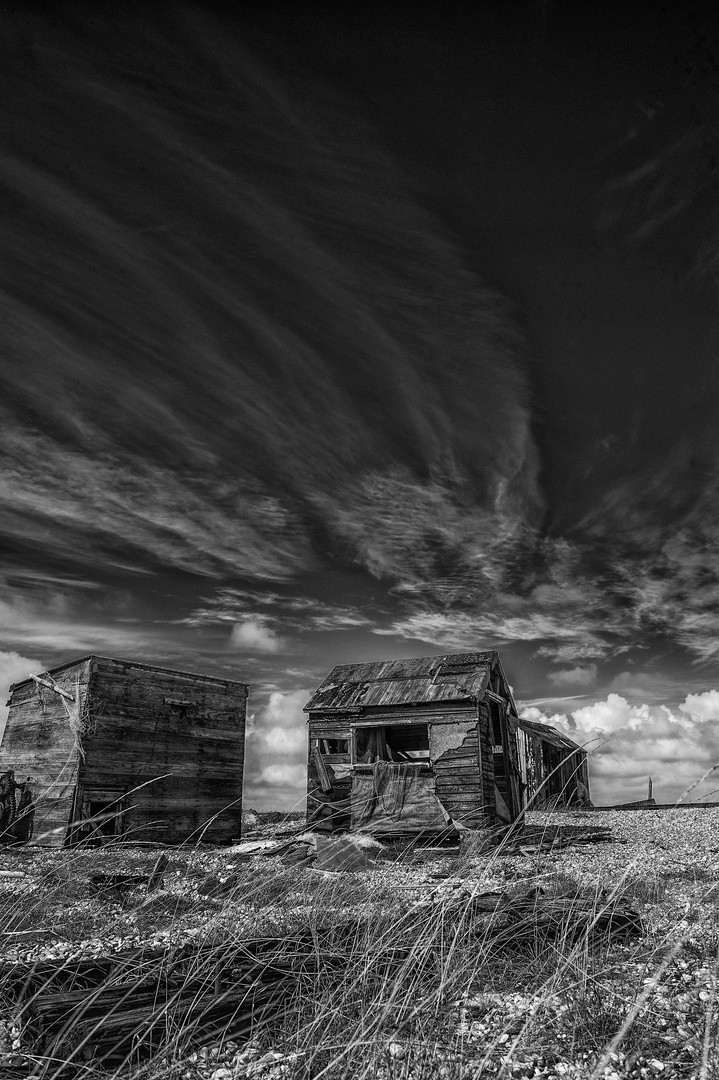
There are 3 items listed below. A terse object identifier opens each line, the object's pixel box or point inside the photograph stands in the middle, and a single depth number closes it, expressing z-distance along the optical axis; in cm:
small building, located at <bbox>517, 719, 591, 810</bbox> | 2577
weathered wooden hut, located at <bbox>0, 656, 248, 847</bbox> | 1761
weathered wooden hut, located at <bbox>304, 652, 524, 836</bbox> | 1823
